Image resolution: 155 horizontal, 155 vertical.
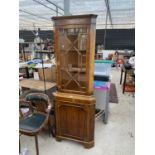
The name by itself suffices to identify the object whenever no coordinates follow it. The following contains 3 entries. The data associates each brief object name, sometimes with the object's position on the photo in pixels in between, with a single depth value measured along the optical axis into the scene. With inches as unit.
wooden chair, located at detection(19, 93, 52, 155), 65.2
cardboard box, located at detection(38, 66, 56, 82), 101.3
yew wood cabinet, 70.1
